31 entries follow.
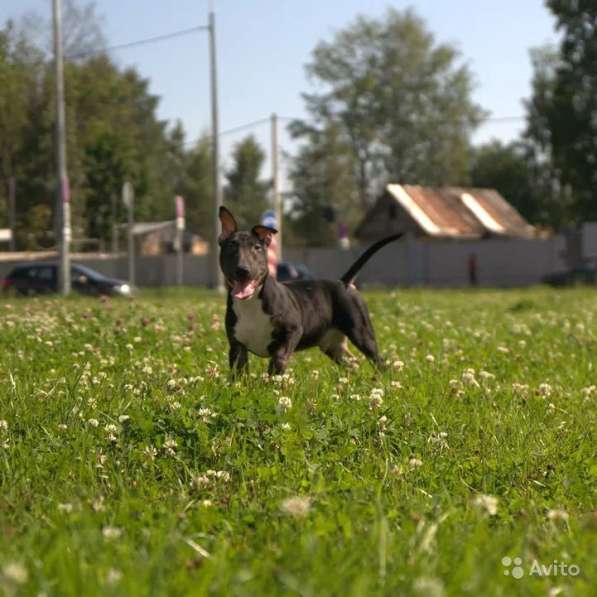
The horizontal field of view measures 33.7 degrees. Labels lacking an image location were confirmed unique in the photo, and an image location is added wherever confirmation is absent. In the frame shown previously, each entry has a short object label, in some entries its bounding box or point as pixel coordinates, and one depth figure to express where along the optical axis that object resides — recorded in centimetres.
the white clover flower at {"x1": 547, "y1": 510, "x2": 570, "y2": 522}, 334
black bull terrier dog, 658
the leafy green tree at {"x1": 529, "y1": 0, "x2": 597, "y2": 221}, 4597
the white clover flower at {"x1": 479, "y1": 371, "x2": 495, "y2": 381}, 686
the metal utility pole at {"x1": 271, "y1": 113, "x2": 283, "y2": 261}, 4053
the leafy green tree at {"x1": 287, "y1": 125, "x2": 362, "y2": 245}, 6925
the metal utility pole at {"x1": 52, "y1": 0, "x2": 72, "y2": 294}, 2497
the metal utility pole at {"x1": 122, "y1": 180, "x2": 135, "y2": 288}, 2453
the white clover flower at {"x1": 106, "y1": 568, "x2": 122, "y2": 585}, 249
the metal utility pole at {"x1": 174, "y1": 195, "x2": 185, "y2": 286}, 2971
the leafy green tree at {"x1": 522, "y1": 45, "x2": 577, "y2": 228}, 7231
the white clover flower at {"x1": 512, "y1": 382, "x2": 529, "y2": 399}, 630
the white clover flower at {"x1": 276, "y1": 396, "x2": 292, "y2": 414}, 485
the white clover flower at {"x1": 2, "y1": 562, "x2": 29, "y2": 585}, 230
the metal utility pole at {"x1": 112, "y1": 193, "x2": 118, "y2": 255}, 3303
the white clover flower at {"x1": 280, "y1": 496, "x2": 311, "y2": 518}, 347
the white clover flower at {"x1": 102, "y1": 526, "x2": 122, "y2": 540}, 303
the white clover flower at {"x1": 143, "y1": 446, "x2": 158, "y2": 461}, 447
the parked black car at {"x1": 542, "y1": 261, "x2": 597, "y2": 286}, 4134
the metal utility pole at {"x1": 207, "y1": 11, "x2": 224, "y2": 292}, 3244
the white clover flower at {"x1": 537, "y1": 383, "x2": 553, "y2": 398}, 646
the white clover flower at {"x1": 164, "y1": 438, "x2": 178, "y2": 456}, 450
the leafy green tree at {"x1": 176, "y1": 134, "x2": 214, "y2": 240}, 9306
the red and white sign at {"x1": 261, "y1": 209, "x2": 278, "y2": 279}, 2401
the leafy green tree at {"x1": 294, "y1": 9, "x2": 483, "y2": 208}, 6538
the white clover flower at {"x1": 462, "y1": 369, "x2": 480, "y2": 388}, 643
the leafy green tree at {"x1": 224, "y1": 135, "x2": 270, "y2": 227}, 10475
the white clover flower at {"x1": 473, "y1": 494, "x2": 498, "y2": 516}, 333
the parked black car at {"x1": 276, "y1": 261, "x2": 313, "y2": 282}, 3503
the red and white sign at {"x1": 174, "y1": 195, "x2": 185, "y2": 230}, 2971
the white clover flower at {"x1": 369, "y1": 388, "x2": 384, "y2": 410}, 525
